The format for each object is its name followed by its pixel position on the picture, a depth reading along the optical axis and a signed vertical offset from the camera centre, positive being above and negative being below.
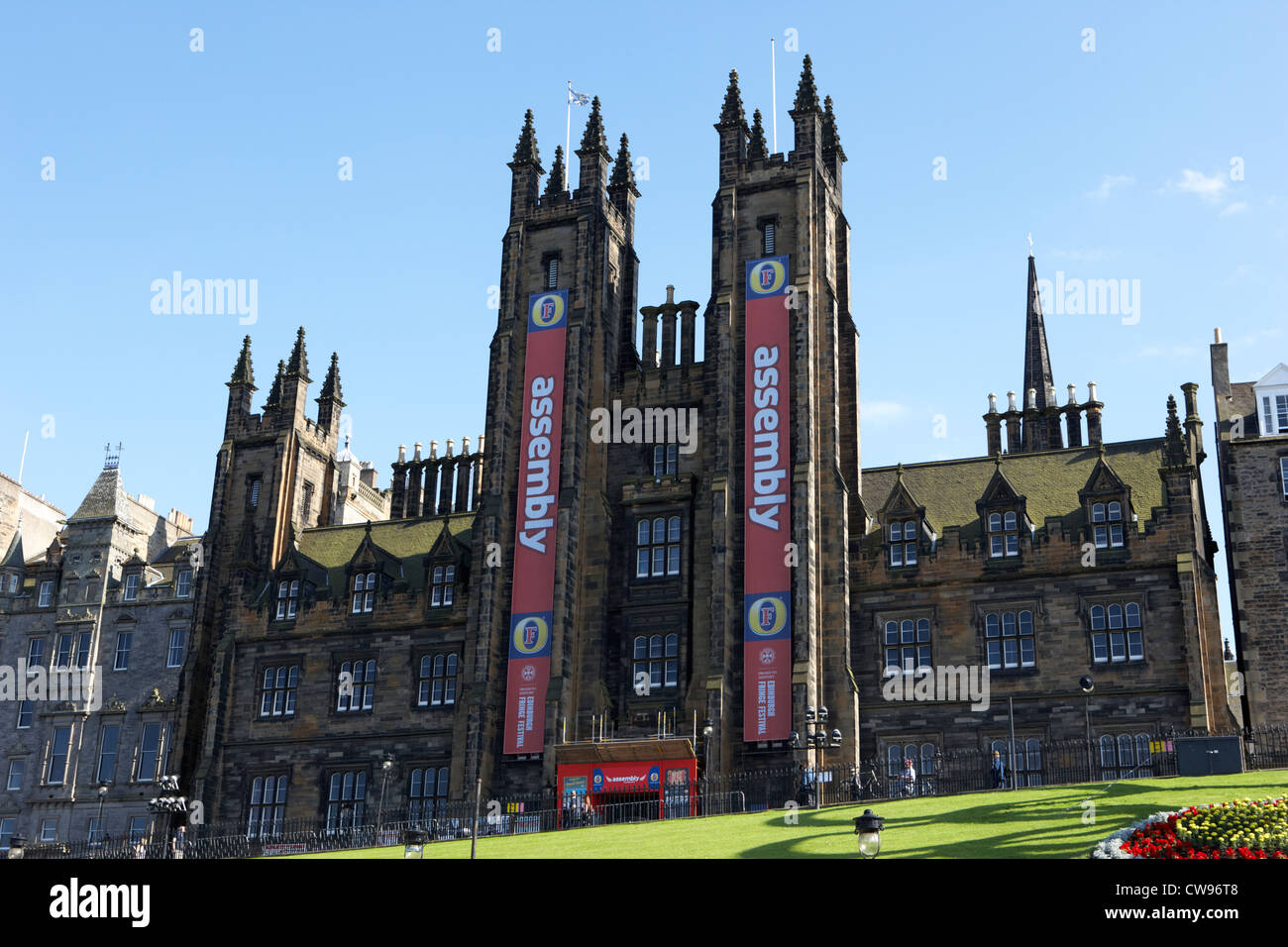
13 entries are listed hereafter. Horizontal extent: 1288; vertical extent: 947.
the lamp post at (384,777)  51.59 +0.55
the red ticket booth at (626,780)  47.62 +0.52
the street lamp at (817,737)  43.50 +1.91
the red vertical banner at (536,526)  54.03 +10.64
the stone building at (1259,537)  48.56 +9.49
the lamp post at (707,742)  48.47 +1.85
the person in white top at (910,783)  43.91 +0.51
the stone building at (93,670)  62.25 +5.23
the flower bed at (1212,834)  24.98 -0.58
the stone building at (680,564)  49.75 +8.93
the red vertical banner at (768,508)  50.06 +10.68
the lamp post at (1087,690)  41.35 +3.46
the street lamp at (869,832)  23.16 -0.57
